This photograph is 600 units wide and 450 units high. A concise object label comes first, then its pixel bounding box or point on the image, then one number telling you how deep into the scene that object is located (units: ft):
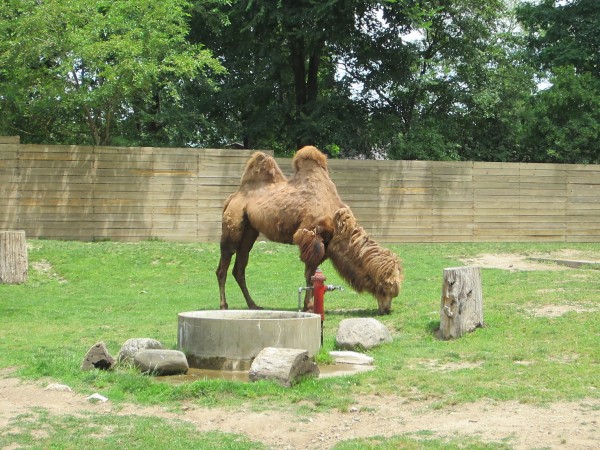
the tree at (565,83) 87.04
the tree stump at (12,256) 51.62
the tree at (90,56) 66.03
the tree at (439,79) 86.07
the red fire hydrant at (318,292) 34.13
